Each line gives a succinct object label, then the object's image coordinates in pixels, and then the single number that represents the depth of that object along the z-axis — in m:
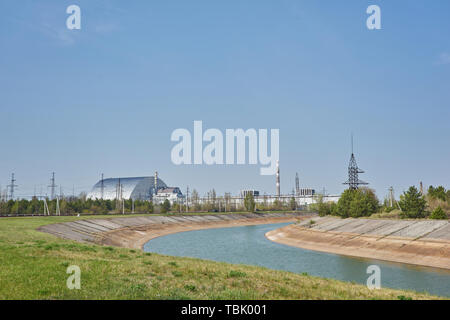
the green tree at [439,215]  64.94
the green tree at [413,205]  71.50
